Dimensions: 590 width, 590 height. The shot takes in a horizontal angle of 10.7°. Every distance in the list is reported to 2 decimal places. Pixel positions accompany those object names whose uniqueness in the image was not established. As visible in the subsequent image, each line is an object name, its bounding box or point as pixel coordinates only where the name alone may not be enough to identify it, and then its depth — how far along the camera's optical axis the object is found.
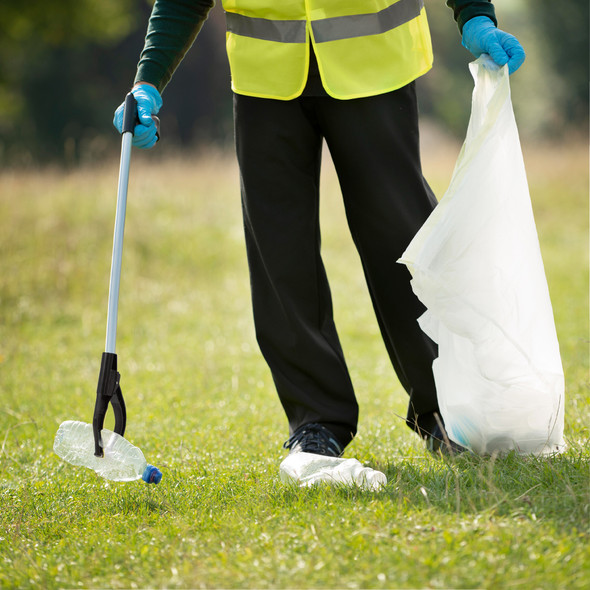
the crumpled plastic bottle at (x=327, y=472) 6.56
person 6.69
